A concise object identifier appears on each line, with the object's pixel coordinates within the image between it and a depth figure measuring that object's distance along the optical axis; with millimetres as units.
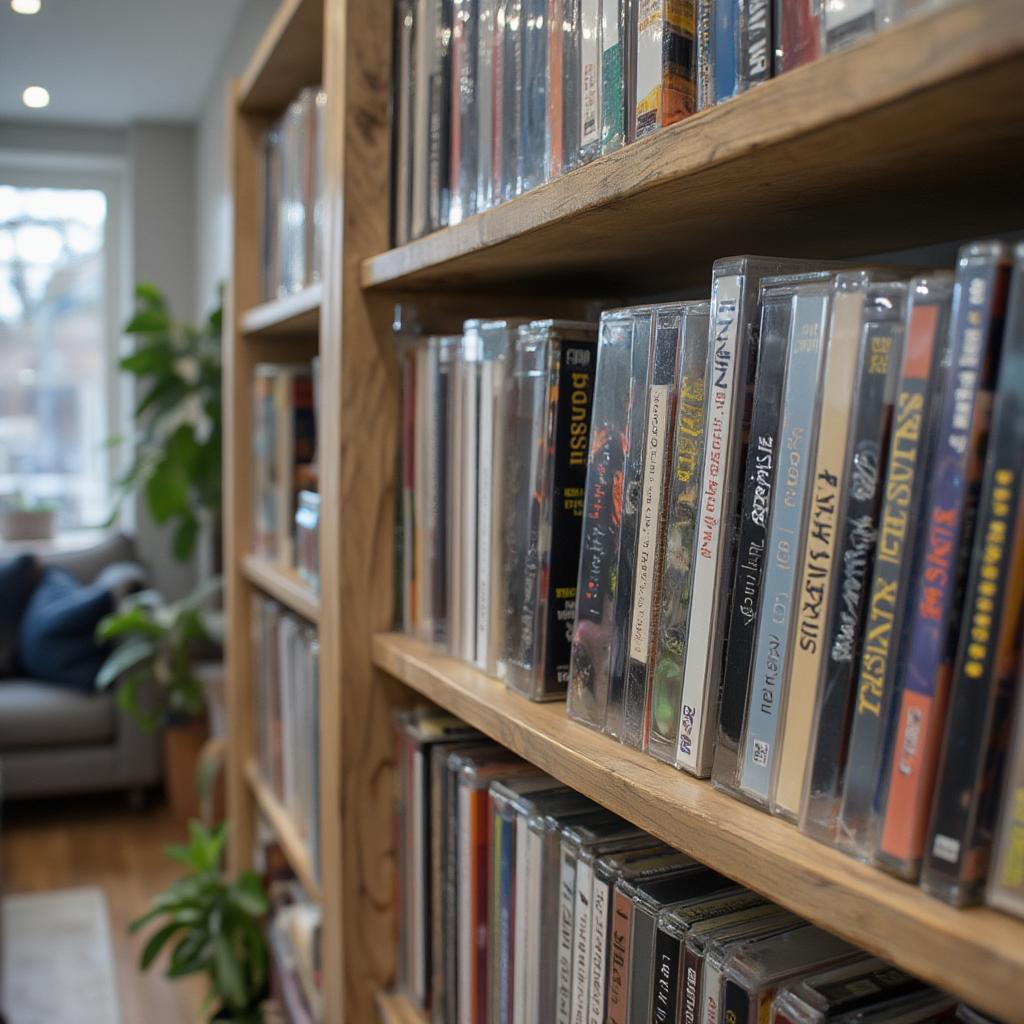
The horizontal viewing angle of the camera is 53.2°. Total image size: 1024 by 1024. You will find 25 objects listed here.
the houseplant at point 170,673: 3004
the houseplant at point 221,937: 1688
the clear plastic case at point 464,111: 859
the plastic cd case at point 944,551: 399
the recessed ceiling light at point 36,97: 3506
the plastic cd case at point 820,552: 471
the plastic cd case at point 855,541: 454
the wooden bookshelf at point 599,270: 399
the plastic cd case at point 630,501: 628
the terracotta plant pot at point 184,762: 3248
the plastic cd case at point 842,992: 524
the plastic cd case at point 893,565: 431
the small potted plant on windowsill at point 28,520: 3982
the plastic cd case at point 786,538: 491
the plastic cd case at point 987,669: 387
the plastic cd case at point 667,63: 589
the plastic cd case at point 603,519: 652
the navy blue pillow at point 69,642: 3312
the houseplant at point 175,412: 3002
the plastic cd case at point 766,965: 550
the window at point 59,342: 4160
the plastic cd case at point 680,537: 582
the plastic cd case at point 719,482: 540
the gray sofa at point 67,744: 3213
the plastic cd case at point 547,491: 743
